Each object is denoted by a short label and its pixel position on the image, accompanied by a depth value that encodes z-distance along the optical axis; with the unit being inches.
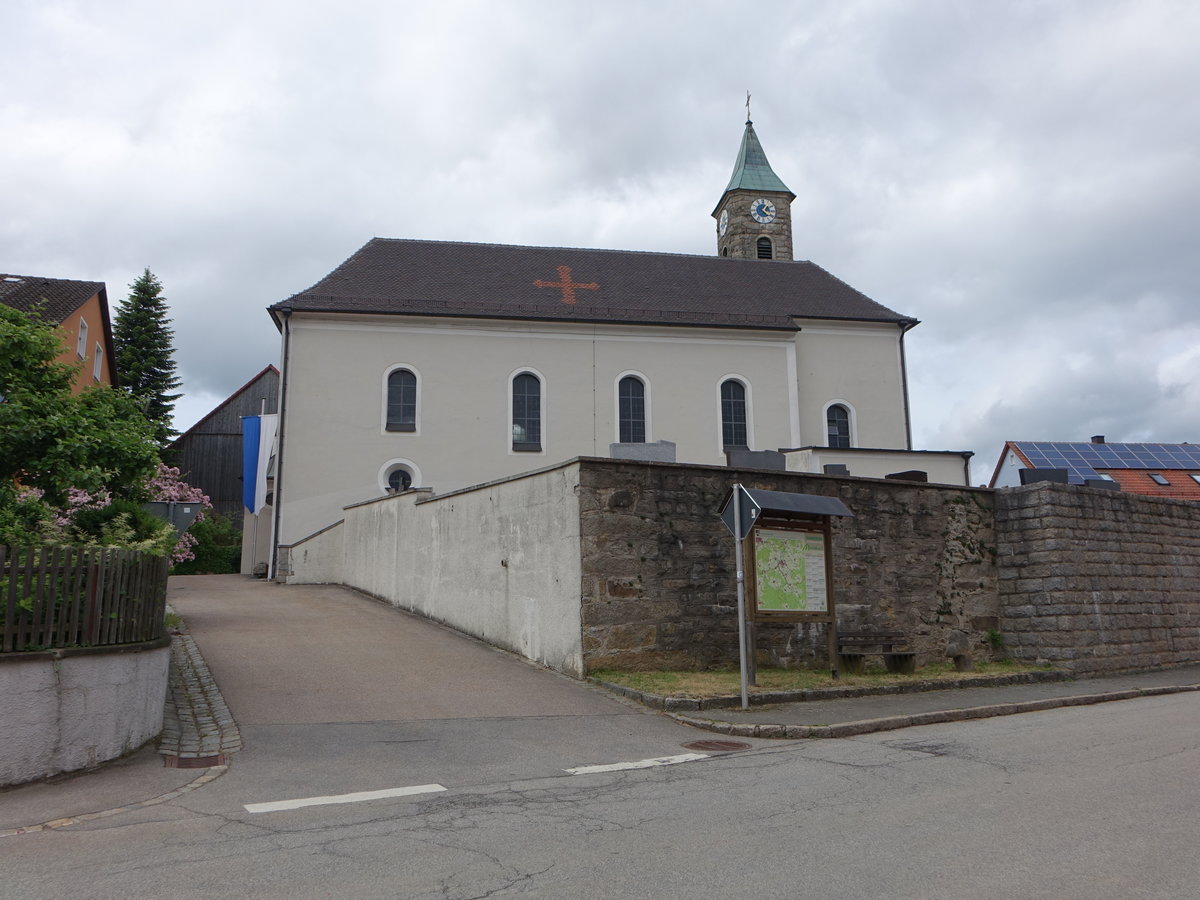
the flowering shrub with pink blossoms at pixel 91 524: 369.1
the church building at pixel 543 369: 1117.7
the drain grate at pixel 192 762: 292.0
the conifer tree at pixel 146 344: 1704.0
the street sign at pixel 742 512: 406.3
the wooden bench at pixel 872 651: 485.1
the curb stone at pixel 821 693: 390.9
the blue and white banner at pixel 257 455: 1188.5
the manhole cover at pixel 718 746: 329.1
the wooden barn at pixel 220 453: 1765.5
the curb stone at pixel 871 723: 358.6
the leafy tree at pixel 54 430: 359.3
